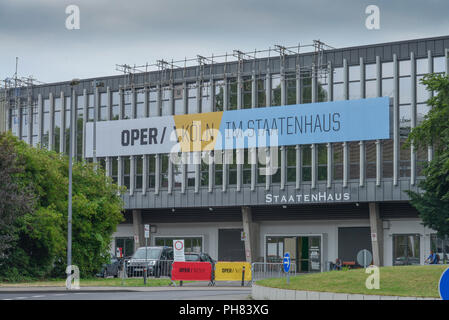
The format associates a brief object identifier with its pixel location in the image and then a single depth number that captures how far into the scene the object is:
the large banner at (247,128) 52.38
